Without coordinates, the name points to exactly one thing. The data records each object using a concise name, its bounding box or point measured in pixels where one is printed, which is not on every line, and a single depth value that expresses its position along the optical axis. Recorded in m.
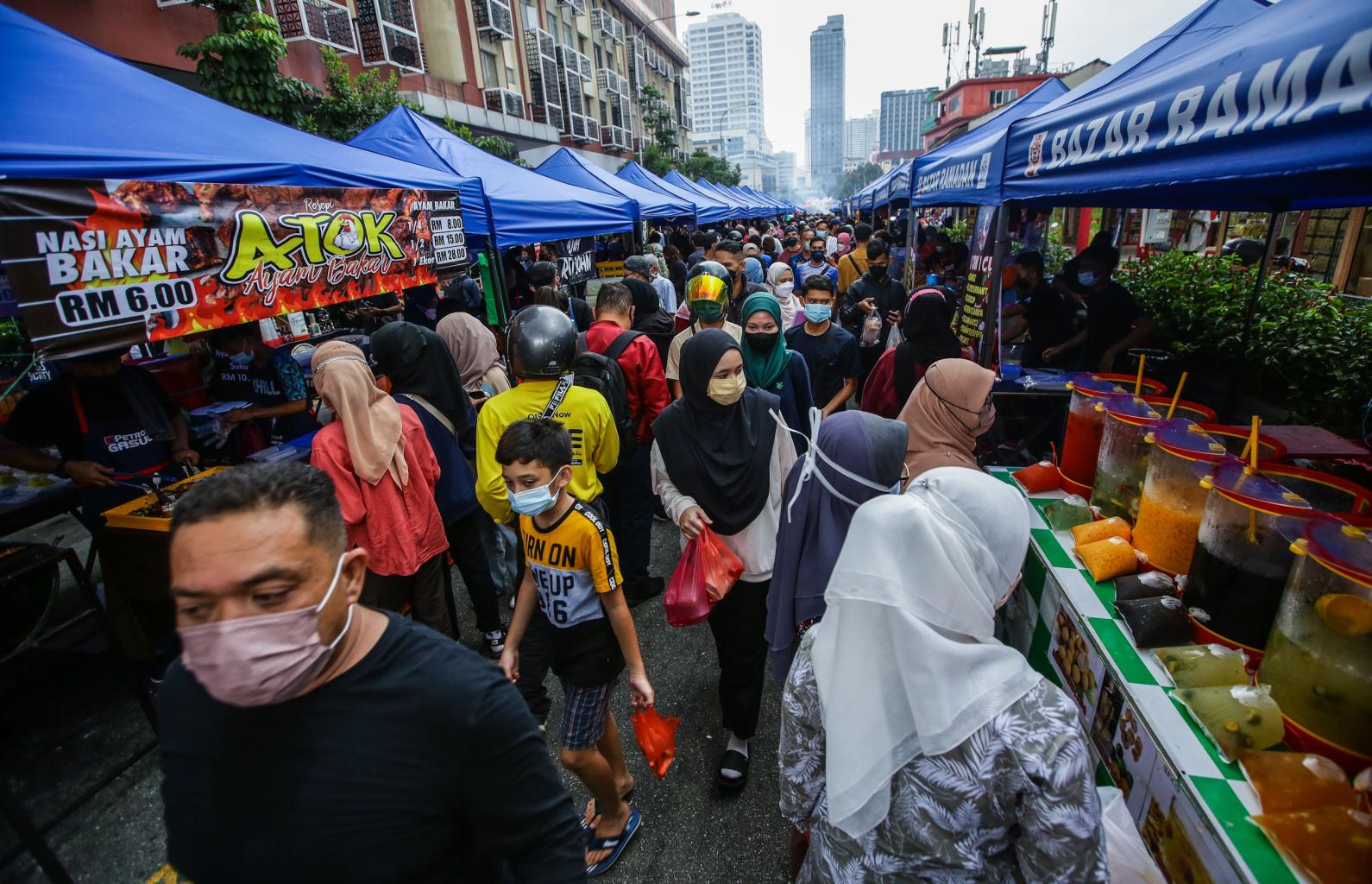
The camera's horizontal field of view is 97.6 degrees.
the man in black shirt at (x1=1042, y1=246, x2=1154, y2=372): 5.01
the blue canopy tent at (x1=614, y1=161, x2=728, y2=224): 14.71
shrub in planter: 3.49
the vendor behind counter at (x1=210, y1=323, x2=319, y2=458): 4.41
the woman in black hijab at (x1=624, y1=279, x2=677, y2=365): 5.22
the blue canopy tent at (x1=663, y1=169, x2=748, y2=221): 18.47
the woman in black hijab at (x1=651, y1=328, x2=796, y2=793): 2.51
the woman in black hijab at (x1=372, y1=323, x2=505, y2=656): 3.34
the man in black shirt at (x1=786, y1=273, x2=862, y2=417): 4.44
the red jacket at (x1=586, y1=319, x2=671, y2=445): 4.05
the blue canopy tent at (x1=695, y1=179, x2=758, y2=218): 21.59
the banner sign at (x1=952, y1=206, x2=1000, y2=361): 4.32
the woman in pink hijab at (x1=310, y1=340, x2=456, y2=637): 2.66
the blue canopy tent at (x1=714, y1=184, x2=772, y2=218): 24.16
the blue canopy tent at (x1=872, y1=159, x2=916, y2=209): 8.76
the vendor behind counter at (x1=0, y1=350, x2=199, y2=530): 3.34
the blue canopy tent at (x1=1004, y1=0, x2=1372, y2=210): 1.38
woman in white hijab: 1.20
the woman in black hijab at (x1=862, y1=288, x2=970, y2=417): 4.01
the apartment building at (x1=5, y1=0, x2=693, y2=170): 8.70
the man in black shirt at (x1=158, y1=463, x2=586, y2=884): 0.99
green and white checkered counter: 1.33
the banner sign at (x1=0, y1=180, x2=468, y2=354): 2.16
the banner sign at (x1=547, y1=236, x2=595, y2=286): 8.05
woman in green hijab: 3.56
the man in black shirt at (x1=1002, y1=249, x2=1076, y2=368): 5.58
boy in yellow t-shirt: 2.16
